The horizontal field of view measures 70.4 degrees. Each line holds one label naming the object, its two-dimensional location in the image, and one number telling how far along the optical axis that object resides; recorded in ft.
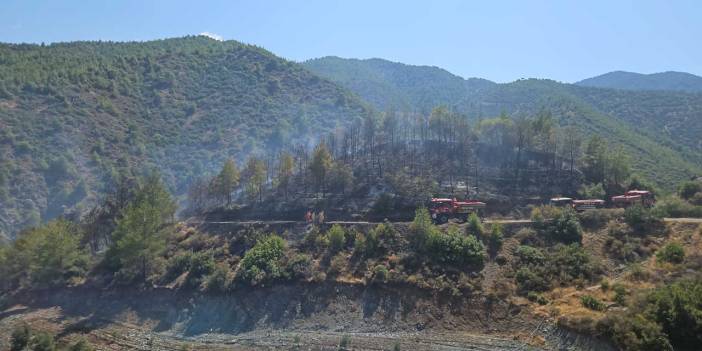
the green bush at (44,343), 131.34
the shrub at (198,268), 171.50
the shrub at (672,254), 133.90
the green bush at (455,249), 154.61
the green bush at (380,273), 153.38
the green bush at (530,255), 150.30
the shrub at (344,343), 129.43
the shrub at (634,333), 93.53
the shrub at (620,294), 116.06
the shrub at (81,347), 126.11
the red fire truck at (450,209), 188.95
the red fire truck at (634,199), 189.98
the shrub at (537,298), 129.70
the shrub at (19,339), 138.62
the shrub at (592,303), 115.85
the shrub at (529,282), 137.28
